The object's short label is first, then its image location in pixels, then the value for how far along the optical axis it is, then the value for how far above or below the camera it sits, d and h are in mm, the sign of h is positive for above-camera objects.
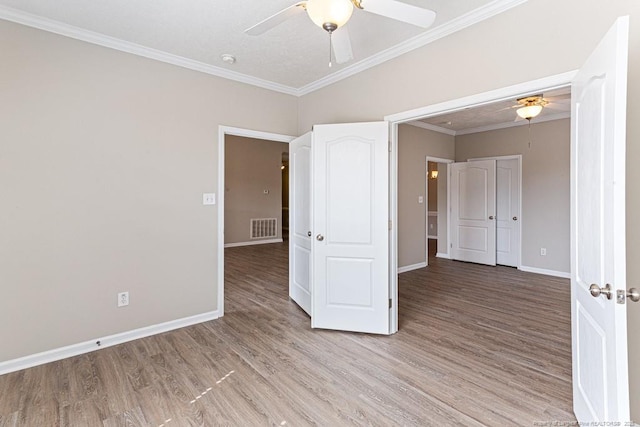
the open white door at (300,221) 3682 -110
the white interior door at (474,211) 6230 +26
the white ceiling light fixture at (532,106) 3986 +1362
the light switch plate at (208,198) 3472 +152
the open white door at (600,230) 1246 -79
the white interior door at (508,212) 5938 +7
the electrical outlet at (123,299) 2973 -806
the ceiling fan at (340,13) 1573 +1058
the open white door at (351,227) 3059 -148
